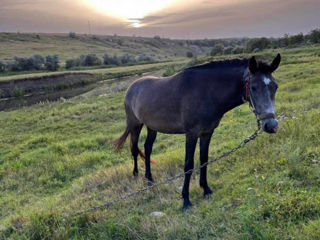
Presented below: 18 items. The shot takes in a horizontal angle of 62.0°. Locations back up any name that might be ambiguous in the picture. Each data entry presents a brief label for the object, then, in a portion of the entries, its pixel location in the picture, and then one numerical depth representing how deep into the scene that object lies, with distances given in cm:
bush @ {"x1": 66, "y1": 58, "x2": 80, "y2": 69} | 5301
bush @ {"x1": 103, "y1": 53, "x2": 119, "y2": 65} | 6094
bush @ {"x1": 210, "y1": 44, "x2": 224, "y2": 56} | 5775
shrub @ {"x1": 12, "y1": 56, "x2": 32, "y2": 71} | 4575
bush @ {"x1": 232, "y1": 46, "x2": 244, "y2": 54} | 5116
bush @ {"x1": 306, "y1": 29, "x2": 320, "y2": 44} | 4246
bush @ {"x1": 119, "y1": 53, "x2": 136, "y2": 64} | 6474
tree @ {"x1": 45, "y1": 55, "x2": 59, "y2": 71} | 4884
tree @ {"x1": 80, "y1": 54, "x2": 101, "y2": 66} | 5672
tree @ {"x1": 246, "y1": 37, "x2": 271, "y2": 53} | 4897
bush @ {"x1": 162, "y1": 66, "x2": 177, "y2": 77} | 3146
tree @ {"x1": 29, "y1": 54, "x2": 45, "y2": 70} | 4818
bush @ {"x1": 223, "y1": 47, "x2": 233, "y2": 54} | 5434
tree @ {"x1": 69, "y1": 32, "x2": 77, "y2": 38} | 11831
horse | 365
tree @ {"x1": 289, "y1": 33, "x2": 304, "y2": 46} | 4659
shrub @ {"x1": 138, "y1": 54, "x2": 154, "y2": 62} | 7109
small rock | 433
